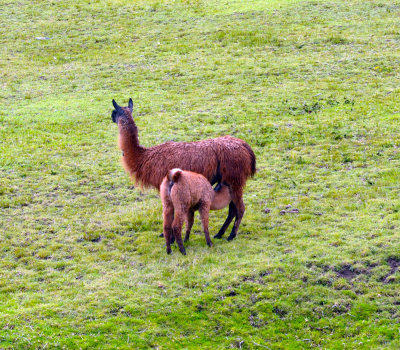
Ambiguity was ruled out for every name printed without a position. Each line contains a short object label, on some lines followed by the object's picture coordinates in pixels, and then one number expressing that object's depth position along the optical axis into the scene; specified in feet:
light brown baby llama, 60.39
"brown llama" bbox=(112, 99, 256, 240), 66.74
